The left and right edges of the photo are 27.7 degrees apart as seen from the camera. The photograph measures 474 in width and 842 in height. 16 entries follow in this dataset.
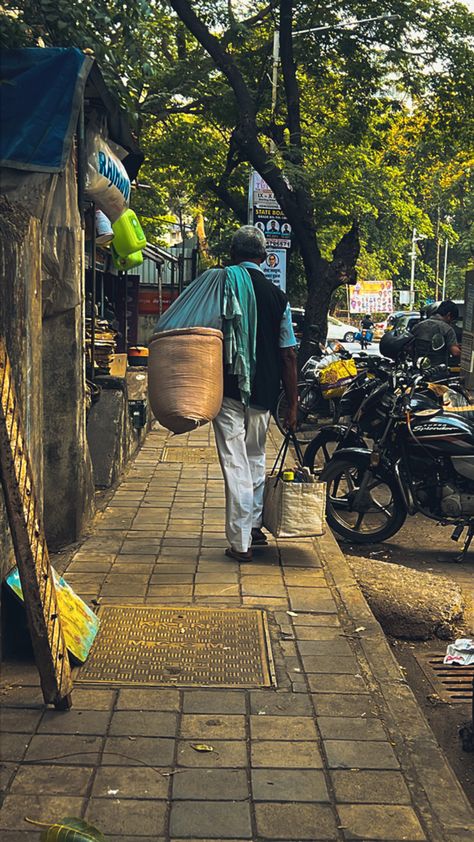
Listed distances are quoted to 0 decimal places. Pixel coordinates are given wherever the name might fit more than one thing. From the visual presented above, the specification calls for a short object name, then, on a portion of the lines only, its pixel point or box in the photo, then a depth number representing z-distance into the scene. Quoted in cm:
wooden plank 336
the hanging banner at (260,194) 1667
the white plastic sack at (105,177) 692
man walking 575
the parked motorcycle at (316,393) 1045
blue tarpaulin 579
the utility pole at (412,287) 5341
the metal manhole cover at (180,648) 402
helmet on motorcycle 1168
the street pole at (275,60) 1587
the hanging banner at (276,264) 1705
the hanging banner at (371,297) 4469
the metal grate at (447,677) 455
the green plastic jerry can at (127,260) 1112
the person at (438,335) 1165
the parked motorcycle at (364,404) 747
